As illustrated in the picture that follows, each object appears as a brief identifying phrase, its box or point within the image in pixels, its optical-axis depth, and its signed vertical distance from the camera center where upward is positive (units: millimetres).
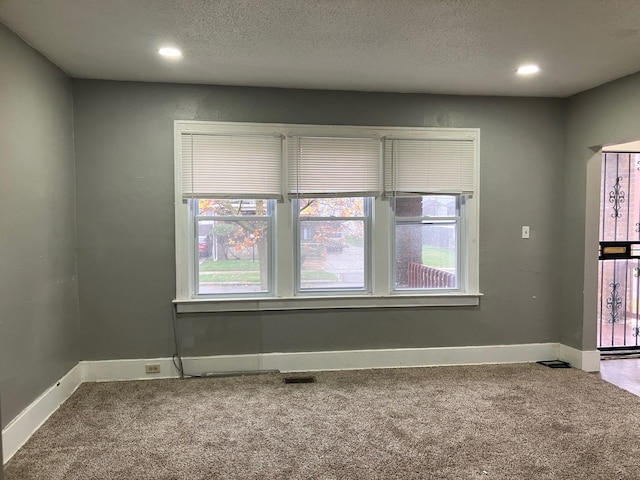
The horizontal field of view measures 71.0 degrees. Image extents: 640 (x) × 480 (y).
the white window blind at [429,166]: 3930 +522
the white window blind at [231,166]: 3662 +499
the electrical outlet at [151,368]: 3688 -1164
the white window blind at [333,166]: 3811 +509
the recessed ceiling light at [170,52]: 2906 +1150
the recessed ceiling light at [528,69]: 3243 +1152
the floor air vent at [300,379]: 3632 -1254
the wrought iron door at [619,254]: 4500 -294
